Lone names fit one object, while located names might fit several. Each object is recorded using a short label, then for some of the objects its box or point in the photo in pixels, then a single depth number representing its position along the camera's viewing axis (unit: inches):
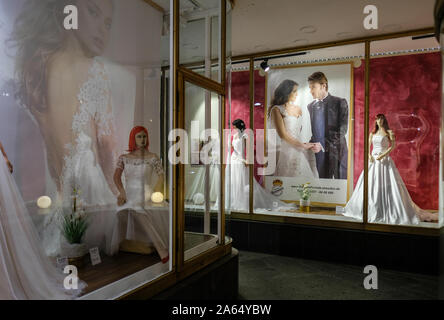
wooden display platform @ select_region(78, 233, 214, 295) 80.2
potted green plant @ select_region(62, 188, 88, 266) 79.8
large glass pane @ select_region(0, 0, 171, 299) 67.0
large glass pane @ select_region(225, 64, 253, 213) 220.1
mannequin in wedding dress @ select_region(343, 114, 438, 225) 183.5
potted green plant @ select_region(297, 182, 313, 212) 209.2
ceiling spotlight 217.6
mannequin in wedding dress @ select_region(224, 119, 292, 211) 216.8
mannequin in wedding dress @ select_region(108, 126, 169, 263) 93.9
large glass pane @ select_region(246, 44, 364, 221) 200.1
